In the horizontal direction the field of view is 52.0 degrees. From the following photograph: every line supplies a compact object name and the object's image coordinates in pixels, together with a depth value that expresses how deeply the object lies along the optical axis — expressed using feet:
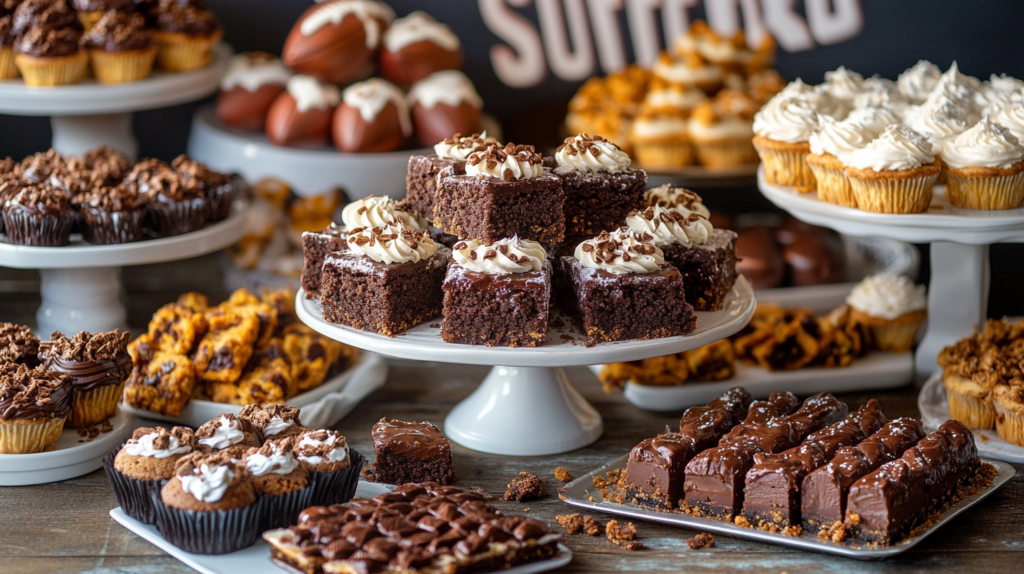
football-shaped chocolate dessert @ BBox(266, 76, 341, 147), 13.00
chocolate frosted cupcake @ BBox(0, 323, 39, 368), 9.34
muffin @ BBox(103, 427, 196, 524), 7.77
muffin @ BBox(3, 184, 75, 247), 10.11
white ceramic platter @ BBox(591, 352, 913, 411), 10.82
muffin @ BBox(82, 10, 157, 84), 11.93
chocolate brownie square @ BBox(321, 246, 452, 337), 8.70
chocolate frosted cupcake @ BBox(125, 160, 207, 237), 10.66
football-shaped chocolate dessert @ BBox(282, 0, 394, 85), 13.20
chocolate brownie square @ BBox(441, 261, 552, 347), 8.46
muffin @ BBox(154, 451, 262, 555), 7.40
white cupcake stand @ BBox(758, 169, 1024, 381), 9.27
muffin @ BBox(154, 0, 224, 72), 12.64
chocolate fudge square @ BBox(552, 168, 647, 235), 9.32
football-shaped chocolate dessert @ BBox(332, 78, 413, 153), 12.82
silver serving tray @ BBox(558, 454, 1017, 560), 7.52
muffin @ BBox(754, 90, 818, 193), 10.50
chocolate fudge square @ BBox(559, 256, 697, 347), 8.63
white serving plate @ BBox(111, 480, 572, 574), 7.38
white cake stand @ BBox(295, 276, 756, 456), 8.43
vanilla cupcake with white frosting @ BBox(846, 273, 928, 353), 11.59
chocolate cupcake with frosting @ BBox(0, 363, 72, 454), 8.52
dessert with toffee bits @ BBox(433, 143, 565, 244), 8.76
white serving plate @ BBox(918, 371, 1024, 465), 9.26
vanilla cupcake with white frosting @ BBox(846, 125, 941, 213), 9.34
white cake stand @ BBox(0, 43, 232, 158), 11.71
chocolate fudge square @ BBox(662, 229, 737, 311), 9.28
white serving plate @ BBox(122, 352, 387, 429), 9.97
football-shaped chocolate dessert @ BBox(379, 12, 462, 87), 13.50
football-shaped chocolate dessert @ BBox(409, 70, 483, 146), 13.06
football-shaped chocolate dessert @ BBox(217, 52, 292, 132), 13.48
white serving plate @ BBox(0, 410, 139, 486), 8.83
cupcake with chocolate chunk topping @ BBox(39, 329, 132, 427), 9.08
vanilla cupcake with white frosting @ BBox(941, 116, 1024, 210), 9.33
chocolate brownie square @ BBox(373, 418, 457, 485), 8.78
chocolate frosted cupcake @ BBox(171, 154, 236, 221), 11.10
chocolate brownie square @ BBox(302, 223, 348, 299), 9.52
